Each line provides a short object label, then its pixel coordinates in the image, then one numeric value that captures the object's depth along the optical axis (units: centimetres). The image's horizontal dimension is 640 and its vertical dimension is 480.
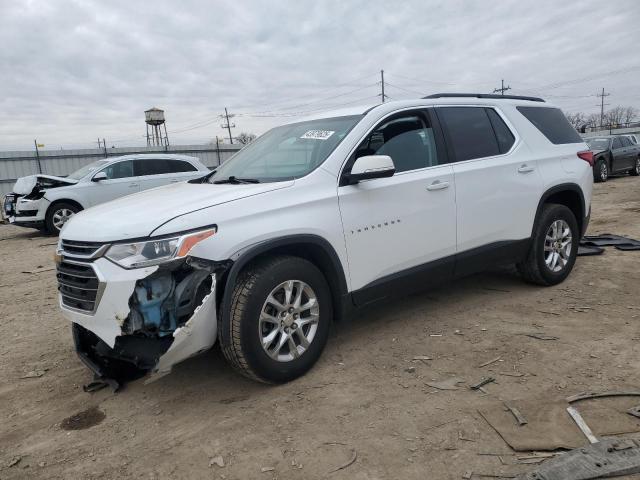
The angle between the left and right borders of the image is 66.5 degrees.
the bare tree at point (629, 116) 8461
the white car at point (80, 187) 1073
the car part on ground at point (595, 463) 220
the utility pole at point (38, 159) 2023
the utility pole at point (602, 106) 7809
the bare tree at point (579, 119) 7656
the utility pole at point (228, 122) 6562
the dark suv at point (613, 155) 1702
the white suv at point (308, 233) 278
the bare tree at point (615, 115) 8254
